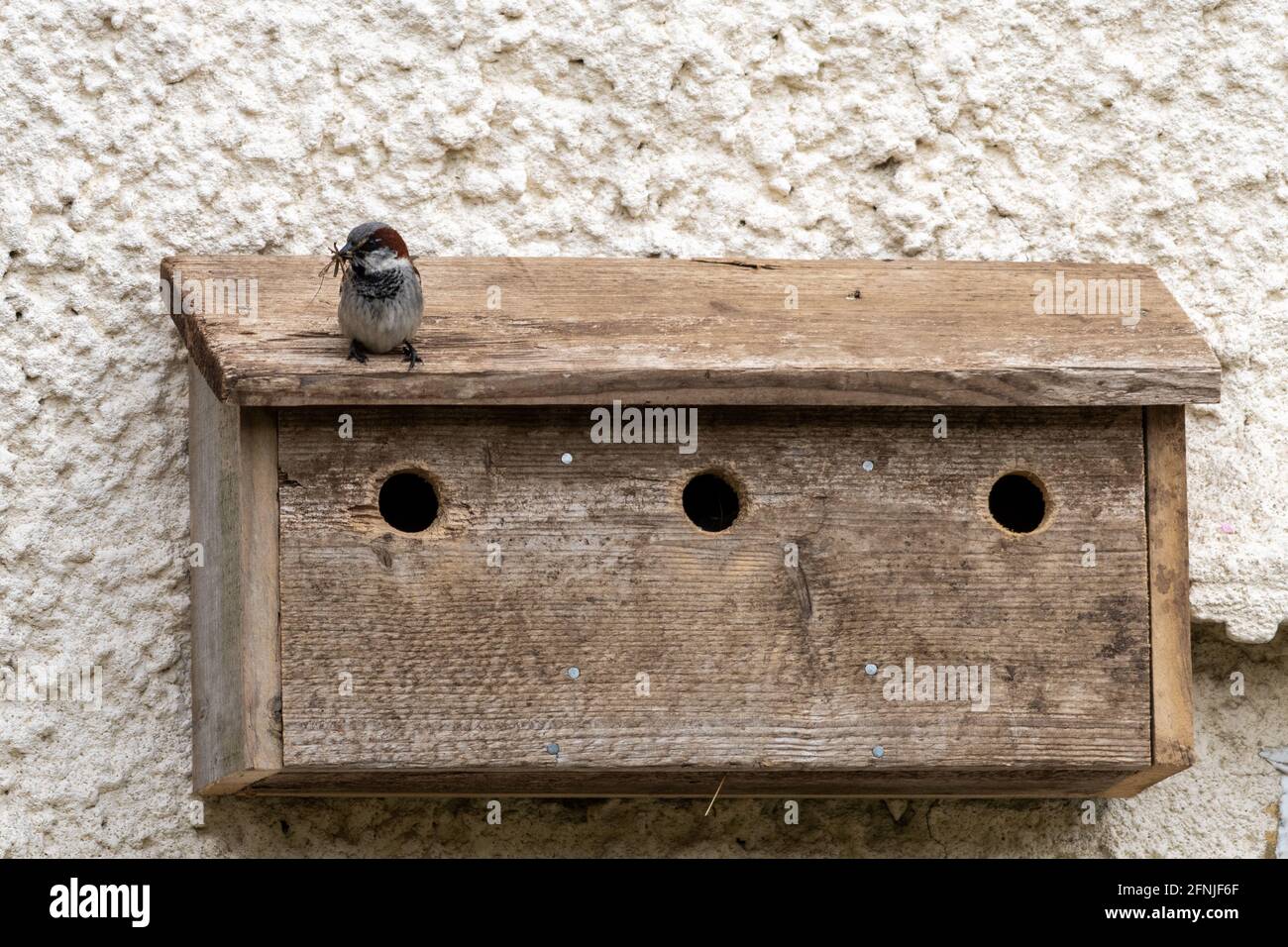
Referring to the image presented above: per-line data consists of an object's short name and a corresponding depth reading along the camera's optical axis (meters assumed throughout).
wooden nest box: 2.26
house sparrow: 2.24
